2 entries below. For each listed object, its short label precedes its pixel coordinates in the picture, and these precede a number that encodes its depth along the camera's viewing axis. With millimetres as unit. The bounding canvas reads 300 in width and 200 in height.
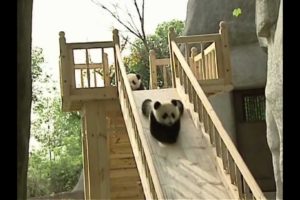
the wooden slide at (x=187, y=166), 5602
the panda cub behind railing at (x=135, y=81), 9289
